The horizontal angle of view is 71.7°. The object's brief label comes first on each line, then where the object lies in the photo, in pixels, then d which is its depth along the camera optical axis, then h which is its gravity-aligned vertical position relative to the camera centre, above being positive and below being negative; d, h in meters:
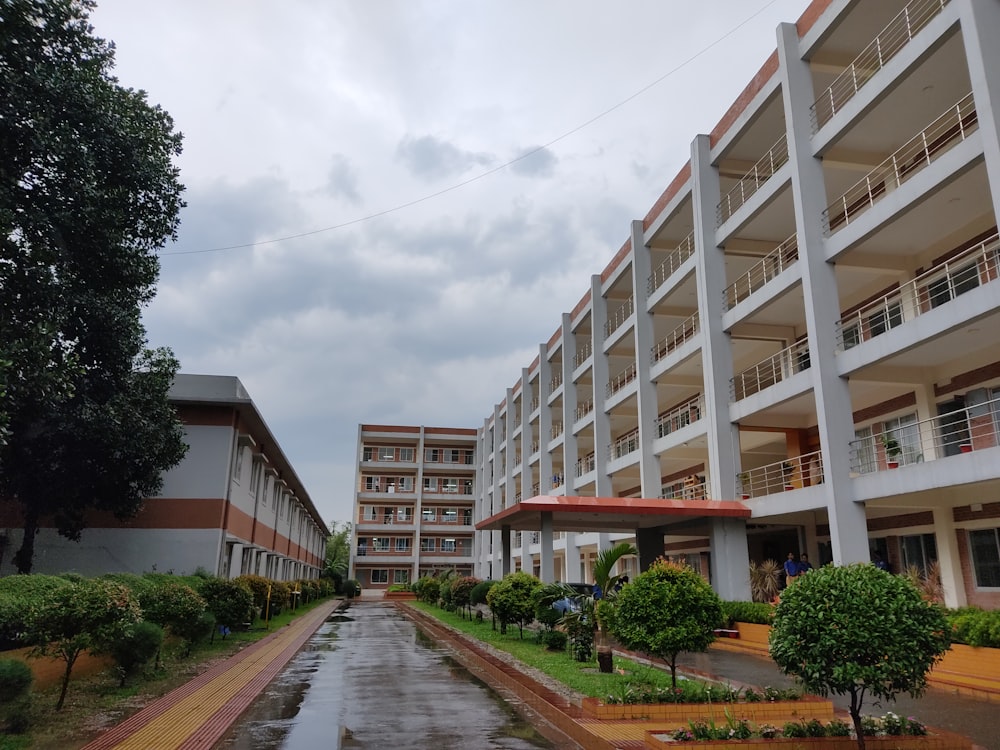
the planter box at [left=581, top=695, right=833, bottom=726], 7.99 -1.74
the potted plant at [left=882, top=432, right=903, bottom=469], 15.21 +2.36
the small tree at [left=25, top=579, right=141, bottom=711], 8.45 -0.79
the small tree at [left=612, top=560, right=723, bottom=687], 9.09 -0.74
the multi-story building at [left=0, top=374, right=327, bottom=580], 19.28 +1.10
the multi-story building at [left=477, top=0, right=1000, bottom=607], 13.94 +6.67
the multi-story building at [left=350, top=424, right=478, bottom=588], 63.38 +4.86
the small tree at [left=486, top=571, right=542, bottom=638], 17.38 -1.03
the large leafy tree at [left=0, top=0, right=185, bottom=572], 11.24 +5.30
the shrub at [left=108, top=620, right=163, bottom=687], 10.09 -1.34
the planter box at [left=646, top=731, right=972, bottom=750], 6.40 -1.68
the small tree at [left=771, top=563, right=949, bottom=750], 6.01 -0.67
